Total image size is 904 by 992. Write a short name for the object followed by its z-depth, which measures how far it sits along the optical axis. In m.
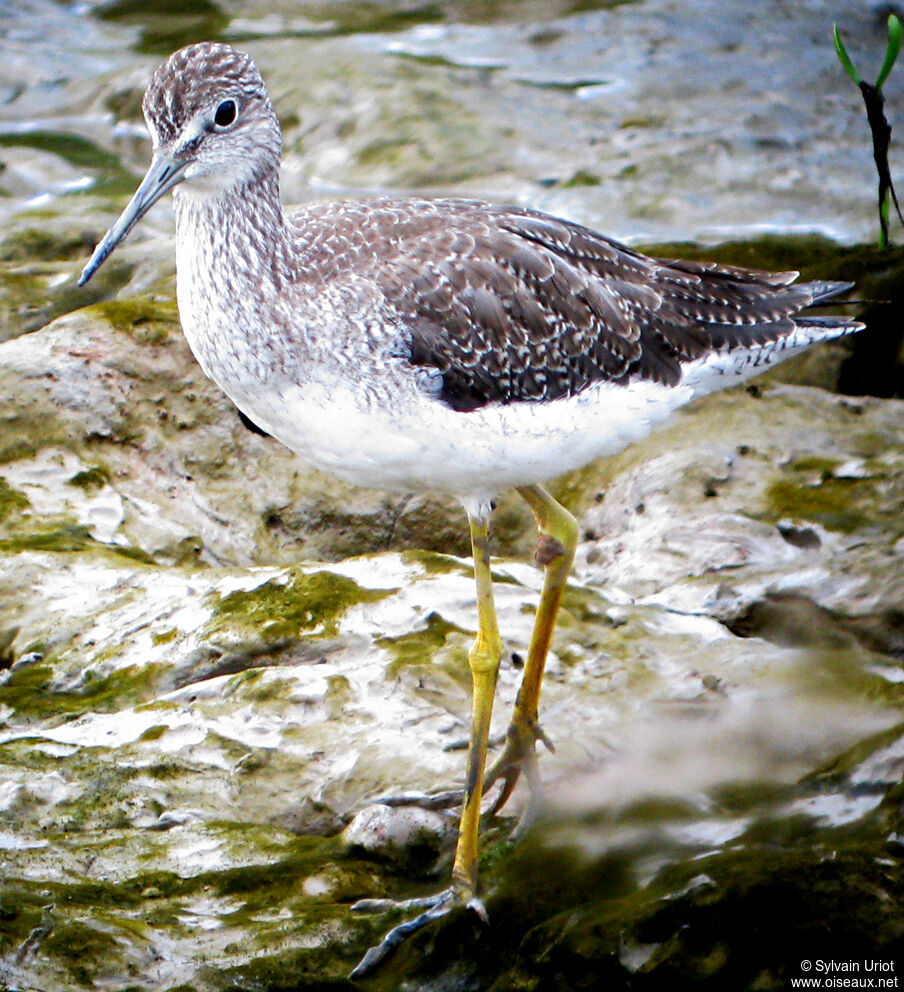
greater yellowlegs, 10.50
